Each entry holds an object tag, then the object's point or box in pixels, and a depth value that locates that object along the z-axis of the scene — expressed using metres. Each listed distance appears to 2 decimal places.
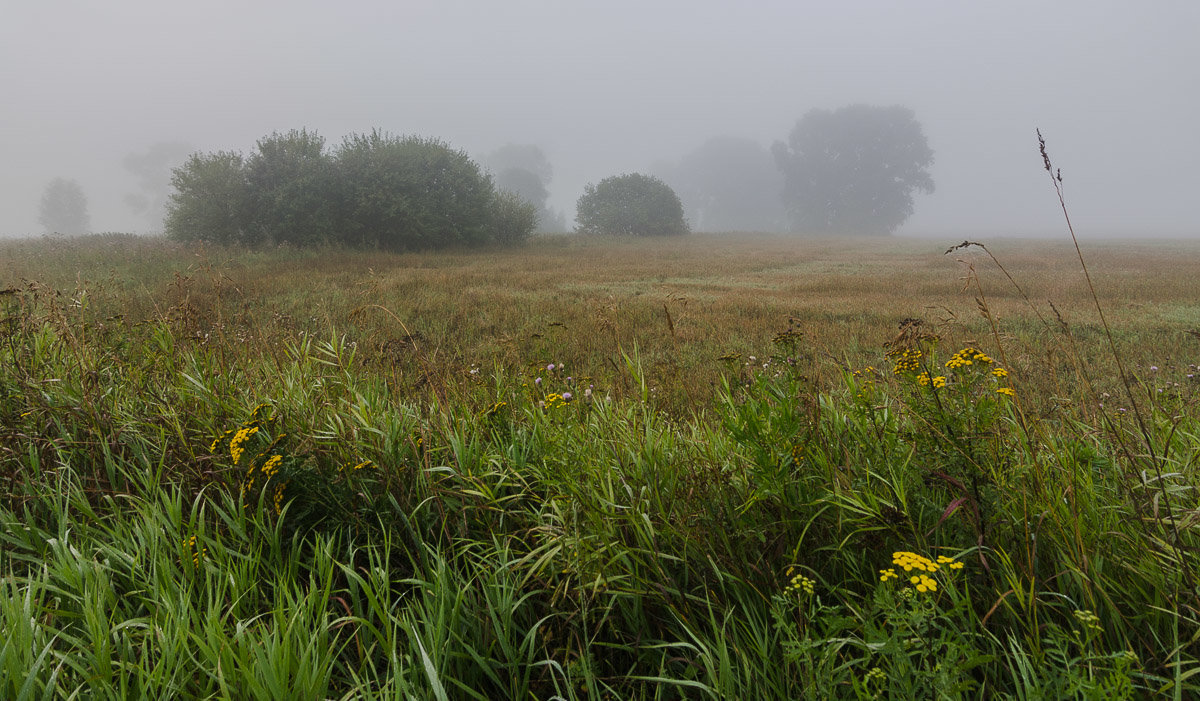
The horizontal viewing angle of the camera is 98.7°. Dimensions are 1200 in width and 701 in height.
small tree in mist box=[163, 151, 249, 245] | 22.73
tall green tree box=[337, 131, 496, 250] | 23.80
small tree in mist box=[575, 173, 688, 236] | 45.91
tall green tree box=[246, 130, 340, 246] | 22.61
